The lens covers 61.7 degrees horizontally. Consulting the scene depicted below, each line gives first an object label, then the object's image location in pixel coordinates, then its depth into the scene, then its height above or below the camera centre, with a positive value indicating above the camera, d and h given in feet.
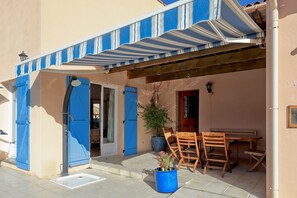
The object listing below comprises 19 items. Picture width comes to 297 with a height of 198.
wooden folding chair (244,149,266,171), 23.04 -4.72
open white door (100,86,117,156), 35.06 -1.96
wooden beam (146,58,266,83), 29.22 +4.50
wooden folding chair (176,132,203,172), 24.73 -4.09
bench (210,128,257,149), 31.78 -3.61
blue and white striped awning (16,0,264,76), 12.33 +4.55
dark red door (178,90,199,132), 39.60 -0.92
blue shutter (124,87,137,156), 36.16 -2.56
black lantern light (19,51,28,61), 27.37 +5.36
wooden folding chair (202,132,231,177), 23.18 -4.94
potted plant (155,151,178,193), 20.33 -5.91
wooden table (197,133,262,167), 25.13 -3.52
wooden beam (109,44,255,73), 21.27 +4.77
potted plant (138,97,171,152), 38.27 -2.43
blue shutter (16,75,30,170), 27.58 -2.07
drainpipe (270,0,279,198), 16.49 +0.08
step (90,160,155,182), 24.59 -7.07
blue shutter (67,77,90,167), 28.41 -2.45
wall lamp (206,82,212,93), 35.83 +2.51
